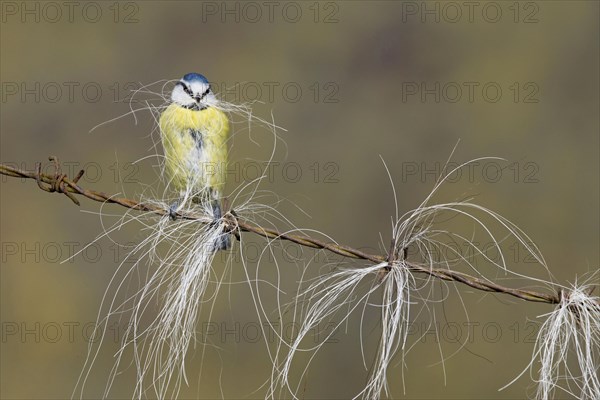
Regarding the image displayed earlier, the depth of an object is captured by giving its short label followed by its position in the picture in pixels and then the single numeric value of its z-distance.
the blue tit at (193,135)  5.93
